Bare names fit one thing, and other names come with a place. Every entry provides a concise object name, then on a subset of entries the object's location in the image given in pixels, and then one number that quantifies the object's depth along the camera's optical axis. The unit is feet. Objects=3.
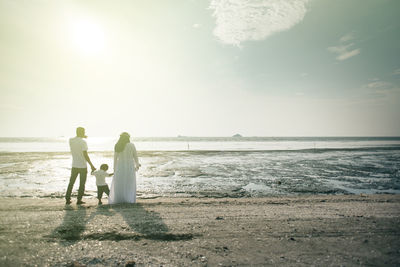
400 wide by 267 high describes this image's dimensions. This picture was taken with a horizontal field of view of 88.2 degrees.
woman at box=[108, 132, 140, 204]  22.26
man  22.66
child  23.35
